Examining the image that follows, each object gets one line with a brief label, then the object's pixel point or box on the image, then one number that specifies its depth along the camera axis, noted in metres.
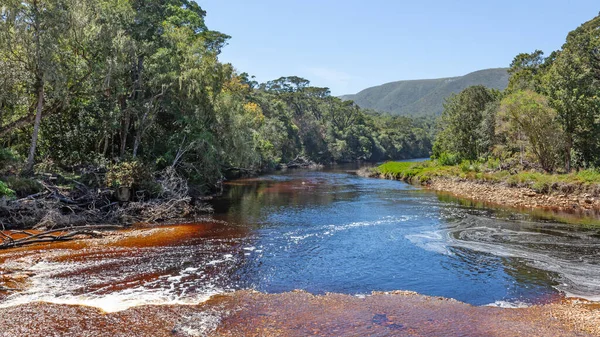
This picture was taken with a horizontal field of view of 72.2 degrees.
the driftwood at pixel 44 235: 17.33
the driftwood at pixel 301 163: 88.38
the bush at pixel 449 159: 61.59
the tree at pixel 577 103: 36.12
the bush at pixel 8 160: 23.11
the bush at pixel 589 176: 33.31
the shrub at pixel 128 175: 25.17
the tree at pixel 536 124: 38.66
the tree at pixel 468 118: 58.31
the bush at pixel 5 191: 19.89
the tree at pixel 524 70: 58.22
